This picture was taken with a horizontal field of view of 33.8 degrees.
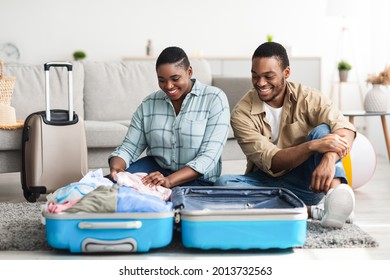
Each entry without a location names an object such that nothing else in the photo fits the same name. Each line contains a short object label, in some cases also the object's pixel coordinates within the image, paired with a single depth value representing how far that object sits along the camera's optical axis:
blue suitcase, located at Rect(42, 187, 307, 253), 2.09
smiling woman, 2.63
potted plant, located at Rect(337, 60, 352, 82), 6.50
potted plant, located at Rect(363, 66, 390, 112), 4.47
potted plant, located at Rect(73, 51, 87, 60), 6.97
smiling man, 2.53
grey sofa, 4.18
